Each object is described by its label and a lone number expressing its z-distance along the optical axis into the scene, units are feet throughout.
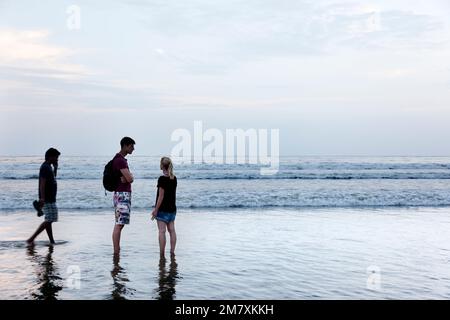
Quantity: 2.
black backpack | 25.44
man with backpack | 25.34
